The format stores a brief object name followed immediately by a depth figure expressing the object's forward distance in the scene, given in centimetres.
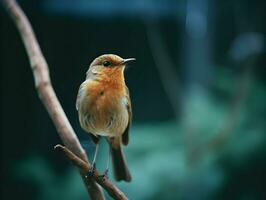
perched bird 340
